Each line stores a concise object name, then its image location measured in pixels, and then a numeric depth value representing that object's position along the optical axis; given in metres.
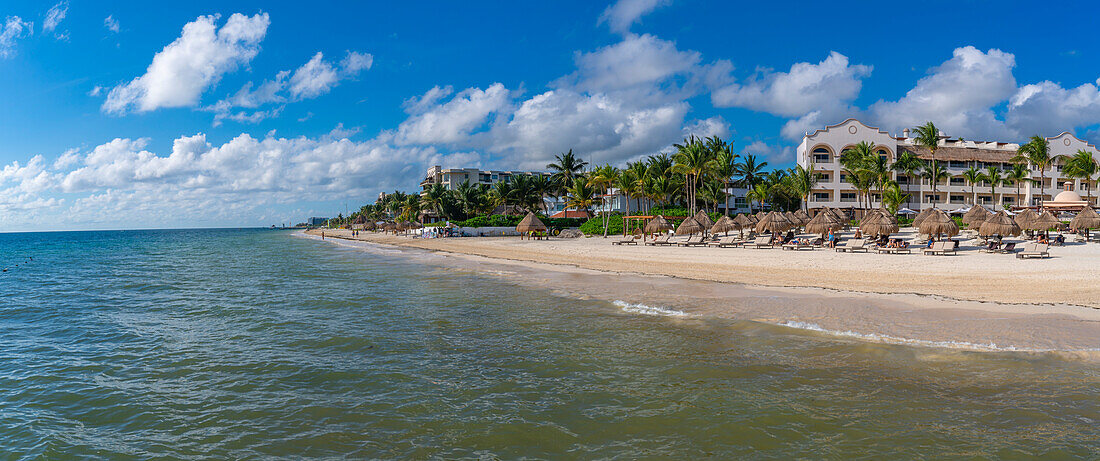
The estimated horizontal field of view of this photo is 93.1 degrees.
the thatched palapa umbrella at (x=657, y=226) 37.25
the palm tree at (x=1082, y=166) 53.00
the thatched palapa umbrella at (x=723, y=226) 33.97
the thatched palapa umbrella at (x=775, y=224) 31.23
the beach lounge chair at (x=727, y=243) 31.67
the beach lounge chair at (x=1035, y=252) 20.44
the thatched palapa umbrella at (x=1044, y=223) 28.09
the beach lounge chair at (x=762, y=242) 30.22
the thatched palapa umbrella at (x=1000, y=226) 24.18
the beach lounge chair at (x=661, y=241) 35.34
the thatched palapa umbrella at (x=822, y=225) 28.86
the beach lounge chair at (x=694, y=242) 33.99
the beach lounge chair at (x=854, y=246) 25.67
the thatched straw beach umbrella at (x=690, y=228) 35.00
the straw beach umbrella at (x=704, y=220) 36.97
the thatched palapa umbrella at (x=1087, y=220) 28.78
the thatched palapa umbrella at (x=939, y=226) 24.98
